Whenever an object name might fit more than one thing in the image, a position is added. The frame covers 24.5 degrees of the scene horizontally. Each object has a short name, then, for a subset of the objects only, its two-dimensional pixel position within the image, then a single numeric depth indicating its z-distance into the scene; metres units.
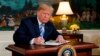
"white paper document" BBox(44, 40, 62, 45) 2.64
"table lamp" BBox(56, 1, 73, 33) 5.45
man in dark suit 2.73
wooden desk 2.26
